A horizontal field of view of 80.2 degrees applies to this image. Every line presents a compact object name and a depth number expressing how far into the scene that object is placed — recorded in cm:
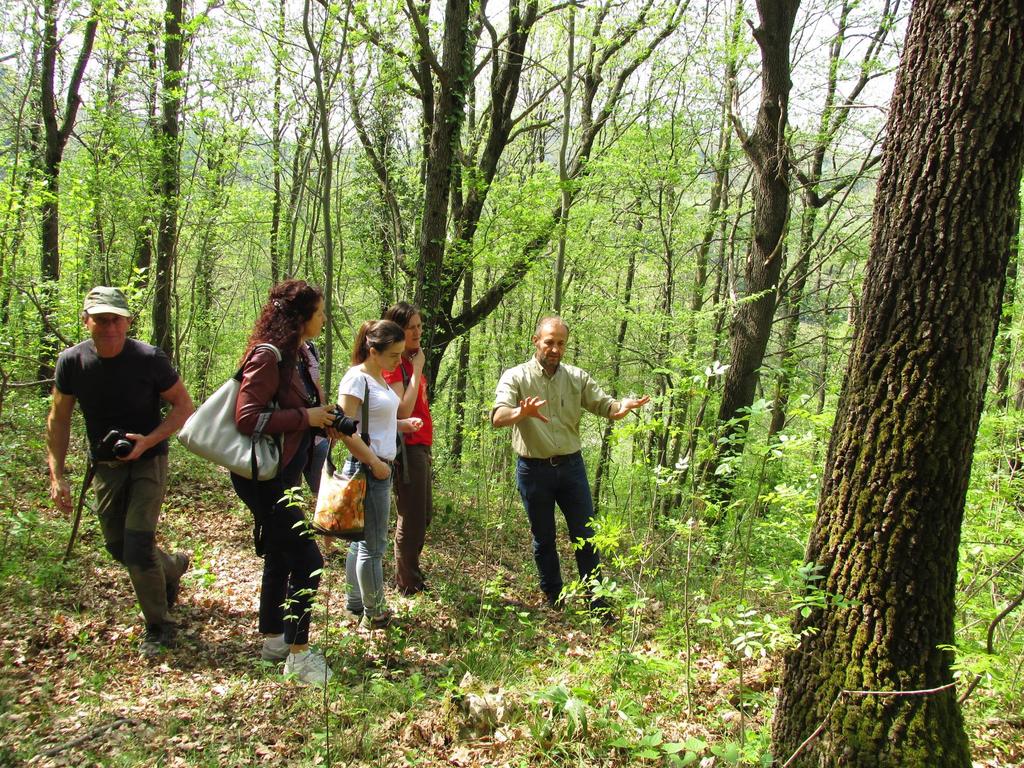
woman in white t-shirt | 384
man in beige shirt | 458
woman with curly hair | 335
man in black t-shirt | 368
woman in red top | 466
